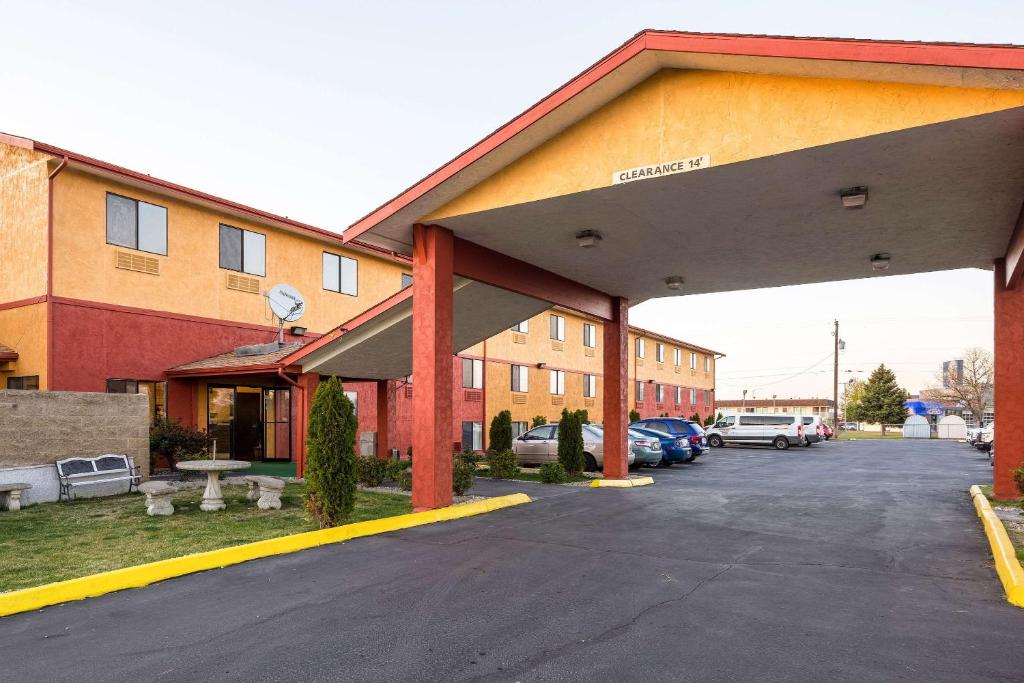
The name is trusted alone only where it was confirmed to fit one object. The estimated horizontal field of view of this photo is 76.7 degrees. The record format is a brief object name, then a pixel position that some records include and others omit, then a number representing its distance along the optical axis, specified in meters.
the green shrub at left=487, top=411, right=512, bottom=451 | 18.28
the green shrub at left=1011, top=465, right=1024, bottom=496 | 10.30
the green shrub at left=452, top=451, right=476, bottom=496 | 12.55
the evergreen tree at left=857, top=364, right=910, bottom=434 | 71.62
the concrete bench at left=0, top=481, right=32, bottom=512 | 10.72
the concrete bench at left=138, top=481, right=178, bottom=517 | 10.40
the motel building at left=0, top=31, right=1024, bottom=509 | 7.44
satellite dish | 18.11
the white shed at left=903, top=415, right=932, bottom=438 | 54.31
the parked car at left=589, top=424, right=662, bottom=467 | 20.66
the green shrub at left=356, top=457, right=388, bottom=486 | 14.69
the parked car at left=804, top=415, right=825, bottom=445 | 36.16
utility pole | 53.05
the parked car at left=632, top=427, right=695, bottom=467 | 22.58
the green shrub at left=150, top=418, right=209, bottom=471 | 15.52
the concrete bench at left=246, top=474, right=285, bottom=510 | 11.31
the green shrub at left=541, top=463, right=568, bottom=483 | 15.96
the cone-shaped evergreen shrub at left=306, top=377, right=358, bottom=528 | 8.71
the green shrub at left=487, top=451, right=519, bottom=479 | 17.03
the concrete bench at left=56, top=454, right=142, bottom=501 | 11.98
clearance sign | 8.18
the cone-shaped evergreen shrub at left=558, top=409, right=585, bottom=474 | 17.38
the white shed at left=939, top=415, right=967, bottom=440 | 52.56
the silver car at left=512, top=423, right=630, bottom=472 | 19.61
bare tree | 63.56
